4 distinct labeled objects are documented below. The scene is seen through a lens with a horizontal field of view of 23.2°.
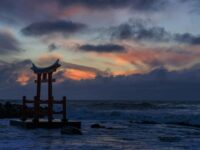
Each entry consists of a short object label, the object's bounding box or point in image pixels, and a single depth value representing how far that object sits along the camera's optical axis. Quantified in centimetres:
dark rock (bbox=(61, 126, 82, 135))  3225
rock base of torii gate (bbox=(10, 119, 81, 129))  3606
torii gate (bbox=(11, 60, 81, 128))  3638
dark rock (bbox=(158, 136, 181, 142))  2926
